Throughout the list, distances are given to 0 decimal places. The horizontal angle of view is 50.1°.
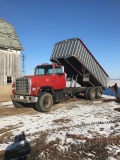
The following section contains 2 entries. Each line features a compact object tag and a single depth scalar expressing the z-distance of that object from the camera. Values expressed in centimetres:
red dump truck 733
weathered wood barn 1164
